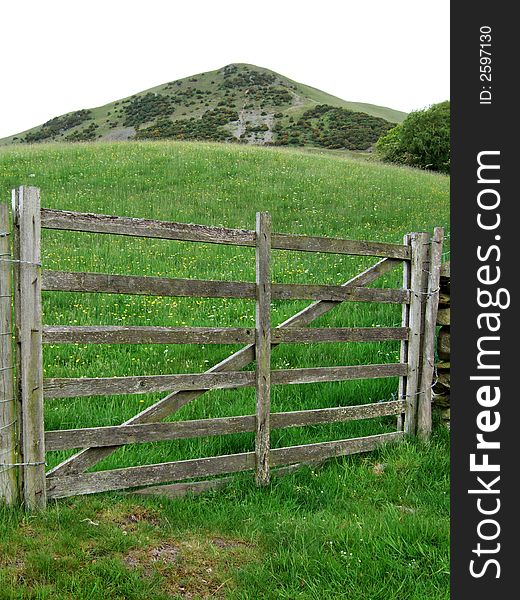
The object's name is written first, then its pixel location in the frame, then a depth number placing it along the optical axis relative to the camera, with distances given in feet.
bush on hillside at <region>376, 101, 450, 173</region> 136.36
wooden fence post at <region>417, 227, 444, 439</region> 22.70
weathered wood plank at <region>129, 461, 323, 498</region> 16.62
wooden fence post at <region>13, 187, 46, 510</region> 14.65
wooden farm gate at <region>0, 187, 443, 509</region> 14.73
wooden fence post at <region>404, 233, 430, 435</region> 22.57
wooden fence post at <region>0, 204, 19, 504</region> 14.49
